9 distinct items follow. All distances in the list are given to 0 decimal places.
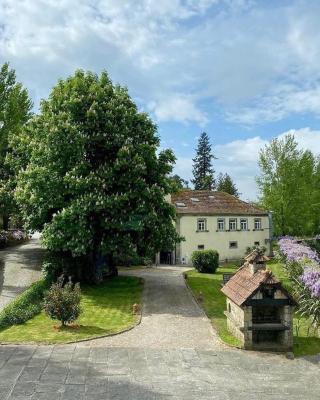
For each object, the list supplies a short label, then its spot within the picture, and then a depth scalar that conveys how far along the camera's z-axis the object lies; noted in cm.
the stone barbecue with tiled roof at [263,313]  1792
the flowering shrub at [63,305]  1978
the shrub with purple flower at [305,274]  1973
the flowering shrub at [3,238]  4169
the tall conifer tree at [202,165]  9150
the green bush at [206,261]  3844
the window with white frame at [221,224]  4834
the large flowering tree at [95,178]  2694
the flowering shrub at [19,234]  3961
